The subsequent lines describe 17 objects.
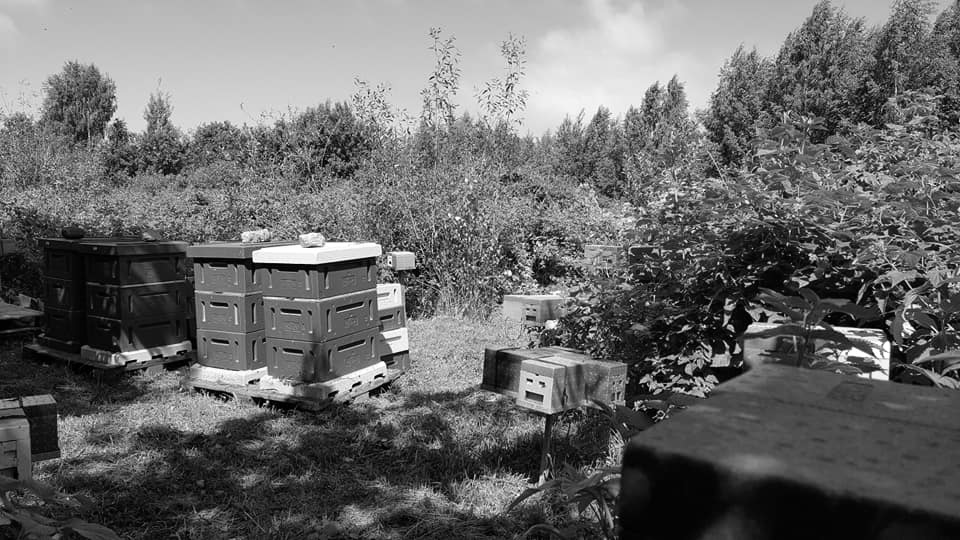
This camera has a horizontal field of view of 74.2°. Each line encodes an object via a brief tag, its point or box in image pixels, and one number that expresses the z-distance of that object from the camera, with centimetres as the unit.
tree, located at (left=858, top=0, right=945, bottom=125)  2547
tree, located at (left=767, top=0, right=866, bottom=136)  2875
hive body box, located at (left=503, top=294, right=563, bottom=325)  588
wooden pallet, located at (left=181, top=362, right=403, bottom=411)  514
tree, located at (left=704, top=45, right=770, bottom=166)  3222
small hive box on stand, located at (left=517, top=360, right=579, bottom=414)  334
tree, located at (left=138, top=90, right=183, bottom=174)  3906
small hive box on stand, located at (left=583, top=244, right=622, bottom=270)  489
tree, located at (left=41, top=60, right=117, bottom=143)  4312
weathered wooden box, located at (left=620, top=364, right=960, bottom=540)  44
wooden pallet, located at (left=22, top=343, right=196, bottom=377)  606
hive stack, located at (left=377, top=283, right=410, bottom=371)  623
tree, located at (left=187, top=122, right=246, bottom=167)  3653
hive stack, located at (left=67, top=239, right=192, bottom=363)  604
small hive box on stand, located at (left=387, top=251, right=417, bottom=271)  764
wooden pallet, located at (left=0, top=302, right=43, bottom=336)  745
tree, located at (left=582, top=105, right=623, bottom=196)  3263
